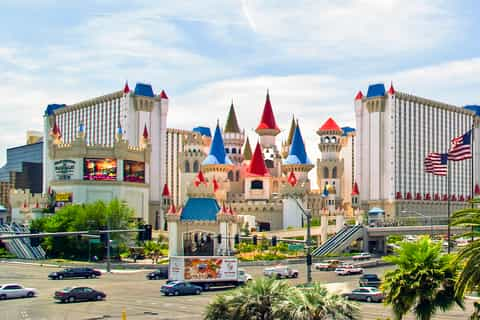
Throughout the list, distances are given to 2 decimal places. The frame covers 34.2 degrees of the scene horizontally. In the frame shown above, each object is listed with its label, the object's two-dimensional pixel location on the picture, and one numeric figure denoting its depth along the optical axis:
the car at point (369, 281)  59.53
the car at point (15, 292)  52.56
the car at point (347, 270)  74.88
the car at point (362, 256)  91.03
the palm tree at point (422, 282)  30.84
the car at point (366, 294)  50.88
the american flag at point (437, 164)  80.38
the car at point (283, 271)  68.26
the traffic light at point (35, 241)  42.11
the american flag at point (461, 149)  69.75
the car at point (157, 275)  69.00
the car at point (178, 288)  54.66
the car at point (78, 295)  49.88
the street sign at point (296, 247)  97.79
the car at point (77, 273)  70.44
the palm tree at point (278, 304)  25.95
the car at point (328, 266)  81.50
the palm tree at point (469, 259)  29.06
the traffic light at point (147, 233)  44.12
